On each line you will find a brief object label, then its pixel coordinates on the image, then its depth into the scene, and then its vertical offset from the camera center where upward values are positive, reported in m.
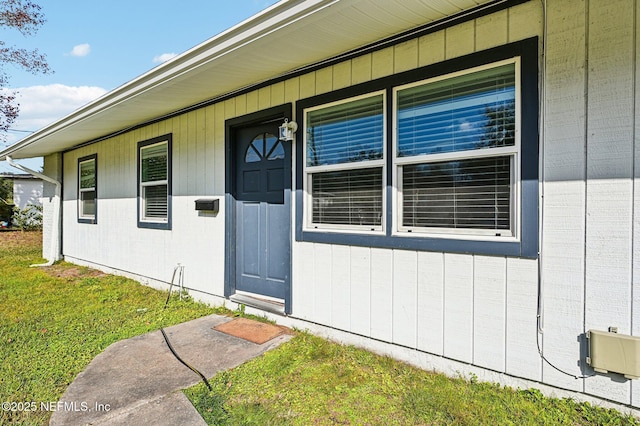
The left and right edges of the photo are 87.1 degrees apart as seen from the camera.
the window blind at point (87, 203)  6.87 +0.12
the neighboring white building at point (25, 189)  18.16 +1.05
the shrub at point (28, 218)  14.15 -0.40
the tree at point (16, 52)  9.99 +5.02
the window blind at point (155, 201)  5.06 +0.12
